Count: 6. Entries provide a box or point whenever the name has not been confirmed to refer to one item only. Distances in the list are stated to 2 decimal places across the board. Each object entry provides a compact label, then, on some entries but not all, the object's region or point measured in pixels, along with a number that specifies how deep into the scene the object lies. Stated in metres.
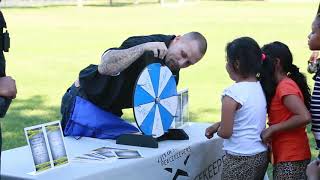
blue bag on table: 5.91
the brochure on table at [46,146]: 4.48
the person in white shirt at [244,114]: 5.35
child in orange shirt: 5.45
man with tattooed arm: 5.65
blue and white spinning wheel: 5.47
